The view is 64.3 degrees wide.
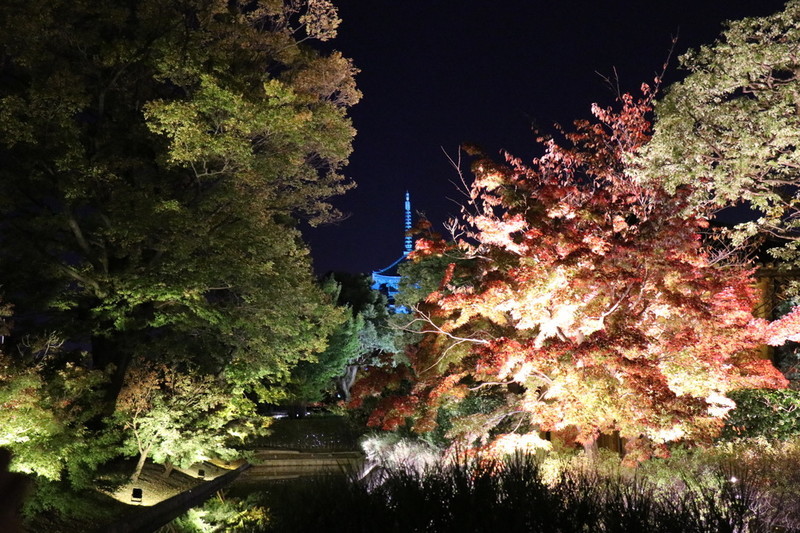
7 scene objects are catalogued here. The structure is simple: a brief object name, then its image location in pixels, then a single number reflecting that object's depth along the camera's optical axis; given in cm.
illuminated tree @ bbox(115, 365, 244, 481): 1260
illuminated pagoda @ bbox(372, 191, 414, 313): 7762
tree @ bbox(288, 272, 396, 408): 3234
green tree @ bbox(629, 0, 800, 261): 862
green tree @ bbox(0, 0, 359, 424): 1127
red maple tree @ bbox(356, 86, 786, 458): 879
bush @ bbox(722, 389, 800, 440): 1095
